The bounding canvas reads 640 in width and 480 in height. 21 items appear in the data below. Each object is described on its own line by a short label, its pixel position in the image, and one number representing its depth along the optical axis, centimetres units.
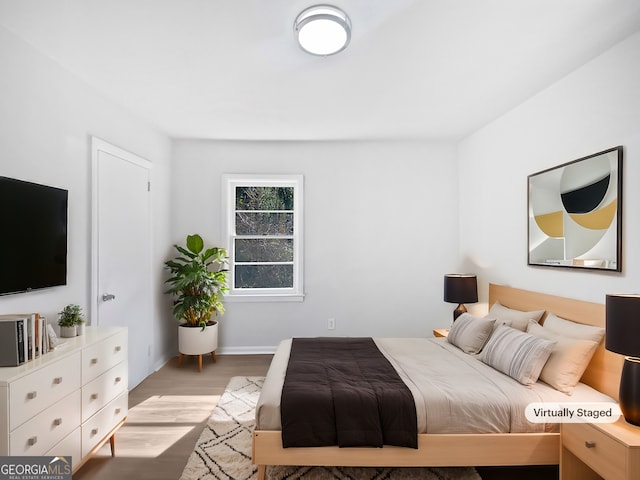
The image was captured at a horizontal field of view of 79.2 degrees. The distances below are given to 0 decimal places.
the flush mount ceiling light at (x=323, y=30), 206
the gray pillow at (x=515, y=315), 304
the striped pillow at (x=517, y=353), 244
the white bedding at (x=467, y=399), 221
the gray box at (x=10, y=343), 189
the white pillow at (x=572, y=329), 245
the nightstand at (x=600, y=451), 168
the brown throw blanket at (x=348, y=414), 216
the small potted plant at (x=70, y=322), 248
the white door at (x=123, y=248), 320
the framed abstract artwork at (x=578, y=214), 244
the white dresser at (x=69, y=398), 175
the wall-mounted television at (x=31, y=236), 218
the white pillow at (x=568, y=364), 239
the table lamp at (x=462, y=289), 403
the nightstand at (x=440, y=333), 400
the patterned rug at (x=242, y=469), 233
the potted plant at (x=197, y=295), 425
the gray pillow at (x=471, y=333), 316
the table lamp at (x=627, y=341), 185
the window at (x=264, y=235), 496
